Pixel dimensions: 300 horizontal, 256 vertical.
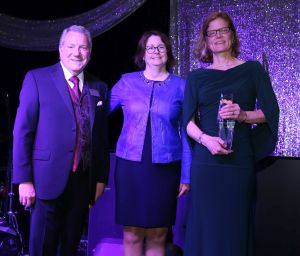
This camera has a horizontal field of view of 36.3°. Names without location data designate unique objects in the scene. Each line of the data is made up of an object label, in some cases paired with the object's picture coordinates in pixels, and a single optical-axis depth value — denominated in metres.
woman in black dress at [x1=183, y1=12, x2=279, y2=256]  2.25
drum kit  3.38
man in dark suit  2.11
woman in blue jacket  2.46
